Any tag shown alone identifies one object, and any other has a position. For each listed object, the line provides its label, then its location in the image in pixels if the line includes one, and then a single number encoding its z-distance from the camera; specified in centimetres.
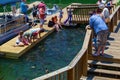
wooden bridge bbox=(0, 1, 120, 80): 449
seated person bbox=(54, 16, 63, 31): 1389
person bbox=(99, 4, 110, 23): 727
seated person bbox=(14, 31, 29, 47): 1073
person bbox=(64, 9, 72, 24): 1428
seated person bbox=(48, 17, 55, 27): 1383
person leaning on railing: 586
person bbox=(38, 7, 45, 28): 1329
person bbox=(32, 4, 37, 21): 1488
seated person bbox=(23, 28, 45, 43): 1100
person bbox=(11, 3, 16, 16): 1326
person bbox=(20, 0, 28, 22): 1430
